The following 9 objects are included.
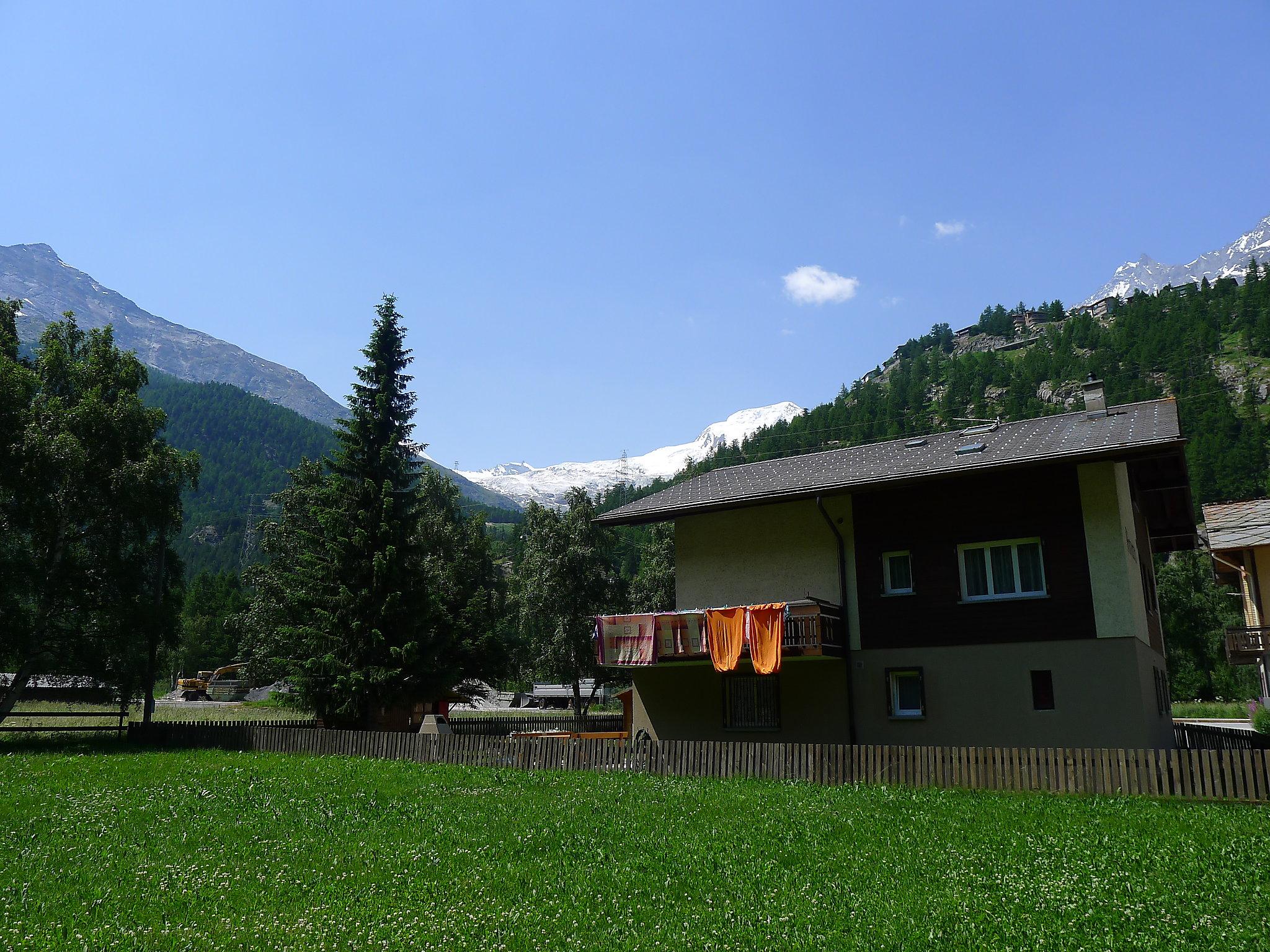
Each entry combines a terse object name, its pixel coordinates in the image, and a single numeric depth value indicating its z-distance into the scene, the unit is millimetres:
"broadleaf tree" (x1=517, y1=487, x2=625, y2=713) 51844
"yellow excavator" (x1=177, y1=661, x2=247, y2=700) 83688
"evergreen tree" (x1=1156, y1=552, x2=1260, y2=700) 74438
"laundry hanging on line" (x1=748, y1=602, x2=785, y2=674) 22000
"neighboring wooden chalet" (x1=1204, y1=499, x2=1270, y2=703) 30266
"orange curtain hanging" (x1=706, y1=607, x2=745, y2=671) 22703
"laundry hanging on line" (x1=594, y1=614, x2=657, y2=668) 24219
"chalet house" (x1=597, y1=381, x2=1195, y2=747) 20547
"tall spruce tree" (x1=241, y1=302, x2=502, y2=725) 32344
